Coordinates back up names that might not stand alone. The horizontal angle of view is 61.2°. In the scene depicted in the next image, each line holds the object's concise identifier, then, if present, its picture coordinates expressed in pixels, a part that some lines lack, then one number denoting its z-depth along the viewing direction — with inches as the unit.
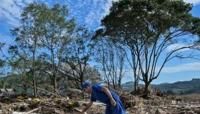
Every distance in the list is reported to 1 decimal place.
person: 150.3
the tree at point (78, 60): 604.7
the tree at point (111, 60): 624.0
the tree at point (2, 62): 561.3
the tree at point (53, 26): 534.3
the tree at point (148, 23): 486.0
